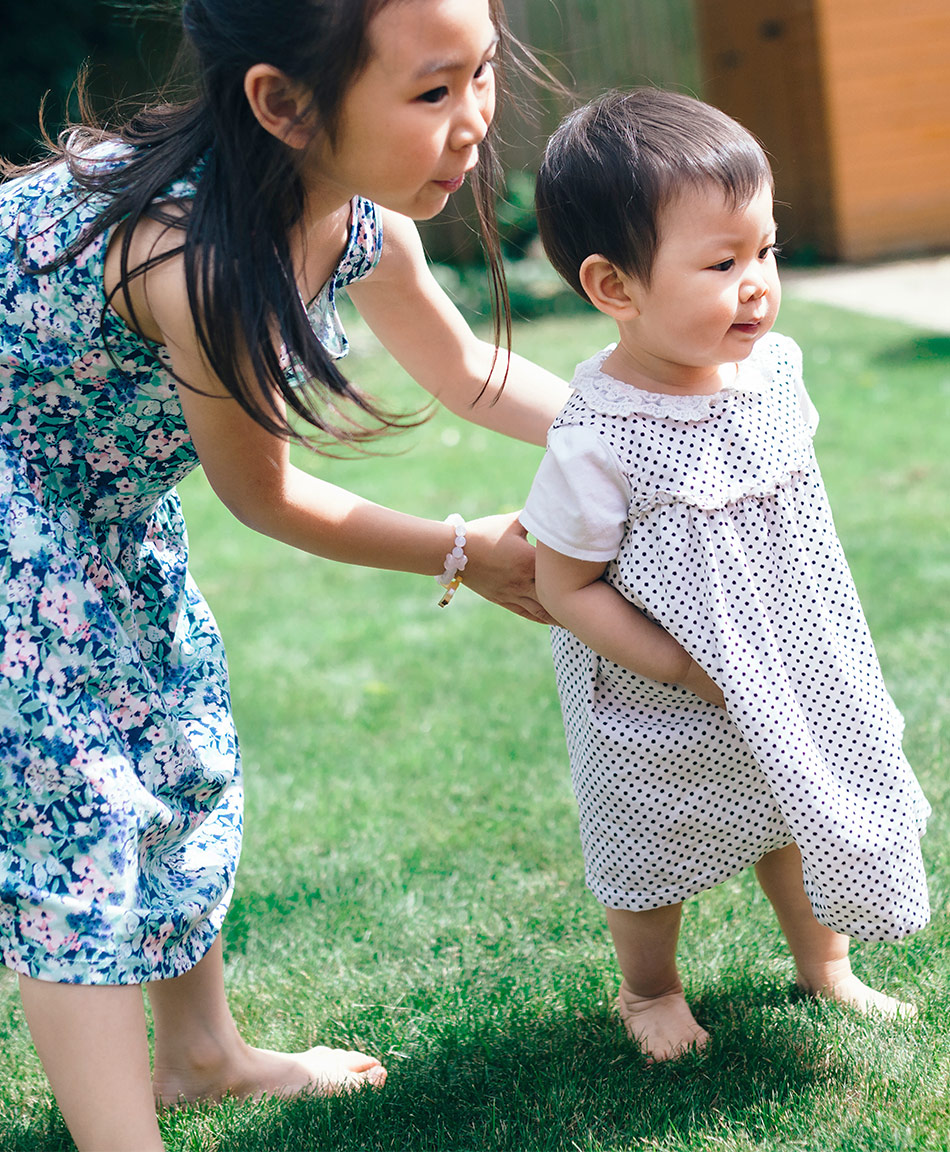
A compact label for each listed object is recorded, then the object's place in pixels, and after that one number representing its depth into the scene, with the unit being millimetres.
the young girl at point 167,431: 1468
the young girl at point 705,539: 1664
